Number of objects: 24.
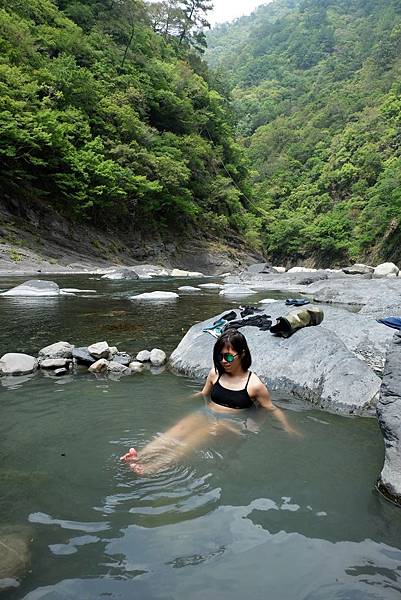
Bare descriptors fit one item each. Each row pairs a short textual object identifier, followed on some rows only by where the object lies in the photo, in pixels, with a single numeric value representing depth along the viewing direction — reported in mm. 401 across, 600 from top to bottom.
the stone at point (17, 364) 5574
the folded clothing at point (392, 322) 5763
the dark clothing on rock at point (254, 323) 6445
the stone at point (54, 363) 5824
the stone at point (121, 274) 20625
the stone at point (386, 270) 29753
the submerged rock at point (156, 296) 13424
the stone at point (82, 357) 6055
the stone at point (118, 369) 5867
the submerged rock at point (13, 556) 1912
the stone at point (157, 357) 6332
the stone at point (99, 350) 6223
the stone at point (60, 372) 5626
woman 3691
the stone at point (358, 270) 28358
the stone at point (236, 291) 15947
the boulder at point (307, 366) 4527
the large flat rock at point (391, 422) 2717
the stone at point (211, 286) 18359
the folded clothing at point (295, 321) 5836
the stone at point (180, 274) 26656
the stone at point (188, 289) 16625
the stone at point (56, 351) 6188
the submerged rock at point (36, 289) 13047
